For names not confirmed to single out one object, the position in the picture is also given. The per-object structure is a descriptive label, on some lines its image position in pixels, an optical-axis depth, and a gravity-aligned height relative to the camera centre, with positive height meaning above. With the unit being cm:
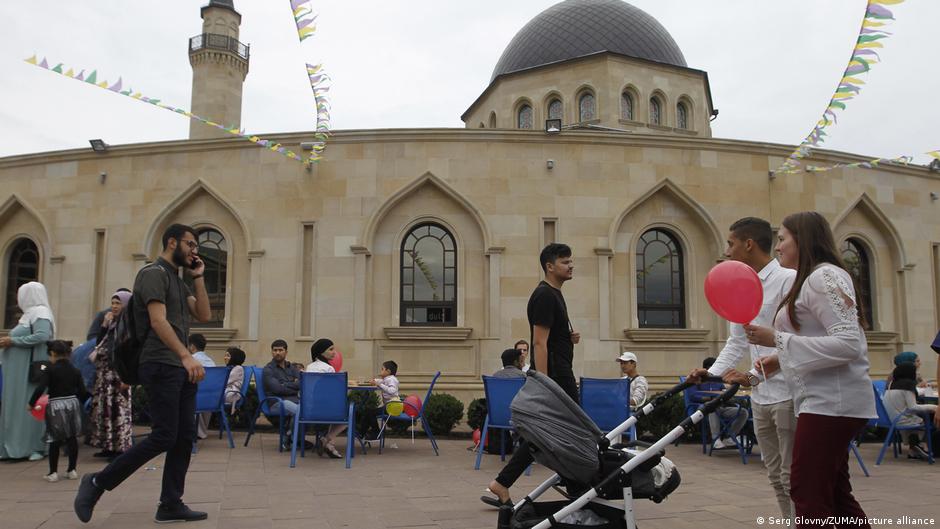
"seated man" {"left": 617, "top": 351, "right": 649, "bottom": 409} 900 -69
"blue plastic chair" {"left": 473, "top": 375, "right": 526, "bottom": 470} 751 -74
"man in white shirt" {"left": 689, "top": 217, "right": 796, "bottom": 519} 388 -23
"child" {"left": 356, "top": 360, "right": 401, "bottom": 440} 884 -100
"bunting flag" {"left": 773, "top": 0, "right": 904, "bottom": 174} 974 +400
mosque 1345 +199
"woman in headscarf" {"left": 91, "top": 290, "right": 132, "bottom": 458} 757 -80
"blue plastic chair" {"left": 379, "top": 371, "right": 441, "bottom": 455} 861 -109
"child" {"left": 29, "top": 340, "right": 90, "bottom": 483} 639 -68
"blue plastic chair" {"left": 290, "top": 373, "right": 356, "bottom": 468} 780 -77
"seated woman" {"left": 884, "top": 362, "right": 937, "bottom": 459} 869 -82
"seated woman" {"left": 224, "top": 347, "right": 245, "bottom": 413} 970 -66
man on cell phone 466 -35
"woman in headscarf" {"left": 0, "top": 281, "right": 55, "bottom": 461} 730 -34
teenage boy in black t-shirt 520 -3
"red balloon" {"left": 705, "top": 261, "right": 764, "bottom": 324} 373 +22
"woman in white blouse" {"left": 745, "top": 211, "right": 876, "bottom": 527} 321 -23
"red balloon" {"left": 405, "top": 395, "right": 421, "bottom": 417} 866 -92
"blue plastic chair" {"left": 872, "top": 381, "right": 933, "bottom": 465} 855 -111
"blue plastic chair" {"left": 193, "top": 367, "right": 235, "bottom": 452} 845 -72
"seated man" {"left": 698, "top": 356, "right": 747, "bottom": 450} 838 -106
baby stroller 373 -70
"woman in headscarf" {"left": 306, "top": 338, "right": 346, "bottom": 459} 826 -43
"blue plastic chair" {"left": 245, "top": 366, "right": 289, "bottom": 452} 868 -93
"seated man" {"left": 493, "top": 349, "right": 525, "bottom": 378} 789 -39
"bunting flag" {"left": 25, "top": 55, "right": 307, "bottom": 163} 1150 +397
